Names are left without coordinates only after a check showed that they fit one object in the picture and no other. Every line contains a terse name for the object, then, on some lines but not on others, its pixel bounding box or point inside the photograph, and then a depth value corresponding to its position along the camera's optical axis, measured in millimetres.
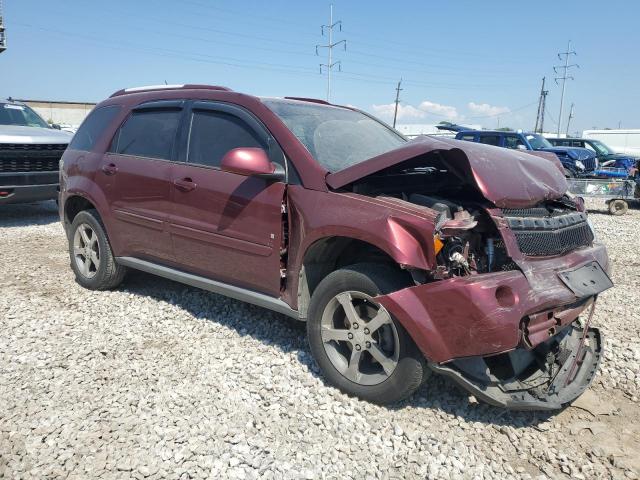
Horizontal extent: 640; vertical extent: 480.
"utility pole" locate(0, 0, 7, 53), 37625
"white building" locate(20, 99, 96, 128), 53022
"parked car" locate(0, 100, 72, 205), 7930
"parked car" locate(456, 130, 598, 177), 14207
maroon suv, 2654
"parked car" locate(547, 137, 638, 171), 16328
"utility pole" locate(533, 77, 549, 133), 68288
